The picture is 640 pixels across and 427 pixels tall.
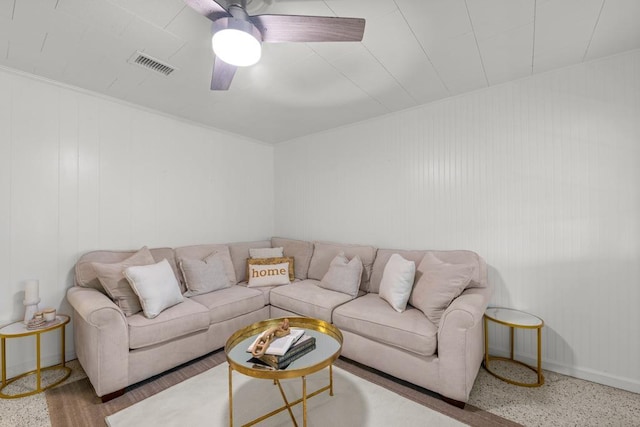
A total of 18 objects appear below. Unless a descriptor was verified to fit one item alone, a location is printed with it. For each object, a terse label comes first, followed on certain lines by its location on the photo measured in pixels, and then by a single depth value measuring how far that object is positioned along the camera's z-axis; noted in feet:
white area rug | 5.92
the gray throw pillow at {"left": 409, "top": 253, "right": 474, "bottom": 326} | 7.20
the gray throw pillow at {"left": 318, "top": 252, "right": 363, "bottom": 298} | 9.69
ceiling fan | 4.69
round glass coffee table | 5.02
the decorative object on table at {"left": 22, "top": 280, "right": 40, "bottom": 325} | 7.30
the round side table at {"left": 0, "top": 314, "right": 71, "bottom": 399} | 6.74
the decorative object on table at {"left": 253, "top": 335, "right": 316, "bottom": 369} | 5.21
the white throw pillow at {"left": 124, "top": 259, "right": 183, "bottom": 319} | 7.63
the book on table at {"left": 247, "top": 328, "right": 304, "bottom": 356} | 5.38
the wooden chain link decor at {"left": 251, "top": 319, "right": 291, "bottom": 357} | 5.45
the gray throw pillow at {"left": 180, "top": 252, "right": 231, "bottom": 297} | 9.74
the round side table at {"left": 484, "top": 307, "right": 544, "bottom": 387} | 7.17
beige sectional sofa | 6.49
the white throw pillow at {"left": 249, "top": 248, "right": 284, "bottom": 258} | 12.28
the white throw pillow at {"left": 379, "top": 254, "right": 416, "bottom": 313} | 8.05
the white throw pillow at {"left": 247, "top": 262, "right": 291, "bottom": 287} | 11.07
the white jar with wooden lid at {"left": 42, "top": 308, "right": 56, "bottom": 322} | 7.39
